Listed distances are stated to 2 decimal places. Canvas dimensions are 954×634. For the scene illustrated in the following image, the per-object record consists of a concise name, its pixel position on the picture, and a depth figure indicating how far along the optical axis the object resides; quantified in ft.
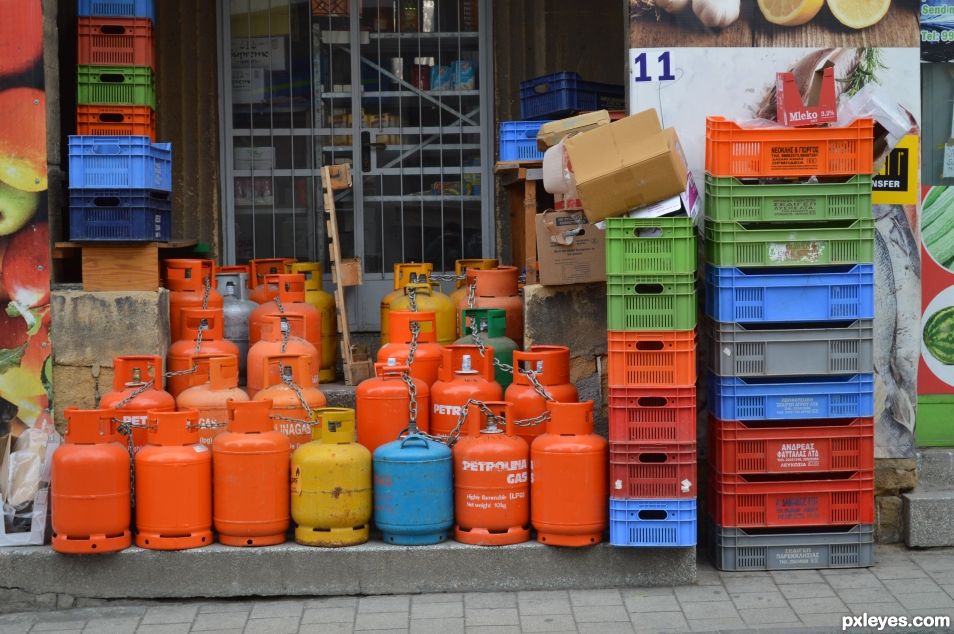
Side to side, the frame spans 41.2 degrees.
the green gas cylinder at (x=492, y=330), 26.37
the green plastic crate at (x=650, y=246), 22.54
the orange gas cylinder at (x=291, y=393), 23.88
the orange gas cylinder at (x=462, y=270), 29.91
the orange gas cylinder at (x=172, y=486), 22.29
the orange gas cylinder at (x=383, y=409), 24.06
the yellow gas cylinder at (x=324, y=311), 30.19
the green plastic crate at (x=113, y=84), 28.09
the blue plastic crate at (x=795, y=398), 23.16
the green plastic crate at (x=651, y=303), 22.49
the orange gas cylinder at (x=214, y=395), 23.94
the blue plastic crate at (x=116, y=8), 28.19
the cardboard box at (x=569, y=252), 25.35
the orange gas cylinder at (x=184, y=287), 27.63
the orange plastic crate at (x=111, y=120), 28.17
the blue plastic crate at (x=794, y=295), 23.02
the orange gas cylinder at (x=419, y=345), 25.62
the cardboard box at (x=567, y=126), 25.59
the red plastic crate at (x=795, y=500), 23.29
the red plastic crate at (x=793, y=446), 23.21
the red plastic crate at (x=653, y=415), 22.53
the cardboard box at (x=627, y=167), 22.63
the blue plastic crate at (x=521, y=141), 28.60
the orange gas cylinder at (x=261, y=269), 31.60
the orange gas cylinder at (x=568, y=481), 22.53
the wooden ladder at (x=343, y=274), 29.32
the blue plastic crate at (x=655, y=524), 22.53
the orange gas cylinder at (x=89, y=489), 22.13
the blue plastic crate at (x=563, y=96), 29.73
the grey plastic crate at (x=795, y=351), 23.09
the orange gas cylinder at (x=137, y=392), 23.39
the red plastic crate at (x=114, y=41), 28.07
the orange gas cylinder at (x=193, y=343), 26.13
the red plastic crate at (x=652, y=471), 22.54
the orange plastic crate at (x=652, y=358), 22.53
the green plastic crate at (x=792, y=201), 22.98
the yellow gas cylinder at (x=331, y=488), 22.44
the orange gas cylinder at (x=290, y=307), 28.48
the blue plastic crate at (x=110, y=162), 25.36
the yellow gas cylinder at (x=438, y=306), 28.73
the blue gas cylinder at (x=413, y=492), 22.48
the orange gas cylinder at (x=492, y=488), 22.61
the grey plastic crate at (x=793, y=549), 23.50
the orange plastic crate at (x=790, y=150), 22.99
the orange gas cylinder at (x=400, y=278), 30.01
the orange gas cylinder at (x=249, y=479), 22.43
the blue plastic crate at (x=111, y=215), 25.43
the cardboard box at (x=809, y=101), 23.52
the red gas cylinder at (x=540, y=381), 23.88
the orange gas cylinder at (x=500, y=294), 28.37
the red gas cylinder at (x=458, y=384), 24.14
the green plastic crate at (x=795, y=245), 22.95
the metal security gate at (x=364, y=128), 33.86
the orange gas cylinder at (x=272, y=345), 25.72
